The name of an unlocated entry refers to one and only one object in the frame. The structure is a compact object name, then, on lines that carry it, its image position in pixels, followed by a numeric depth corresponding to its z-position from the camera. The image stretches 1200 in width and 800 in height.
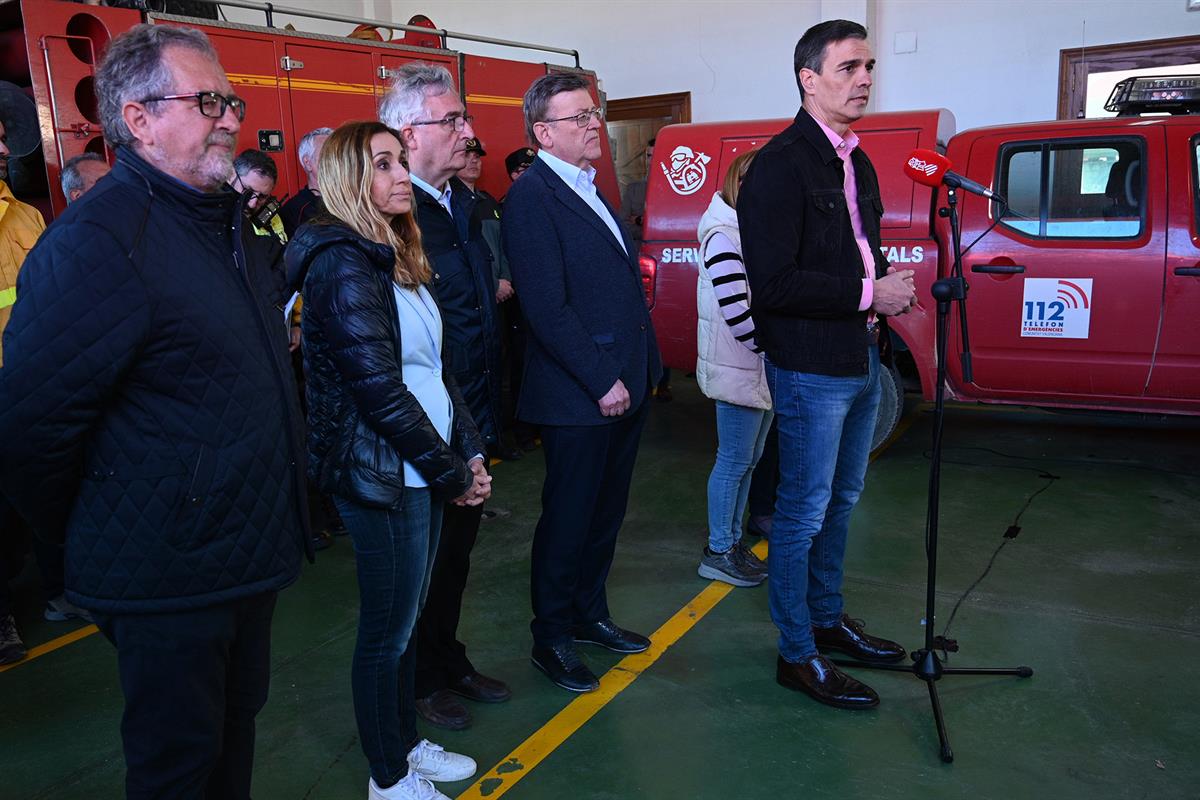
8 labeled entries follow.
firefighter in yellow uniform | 3.75
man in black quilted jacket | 1.63
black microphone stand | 2.73
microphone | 2.79
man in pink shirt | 2.80
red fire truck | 4.77
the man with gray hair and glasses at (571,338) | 3.02
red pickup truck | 4.90
